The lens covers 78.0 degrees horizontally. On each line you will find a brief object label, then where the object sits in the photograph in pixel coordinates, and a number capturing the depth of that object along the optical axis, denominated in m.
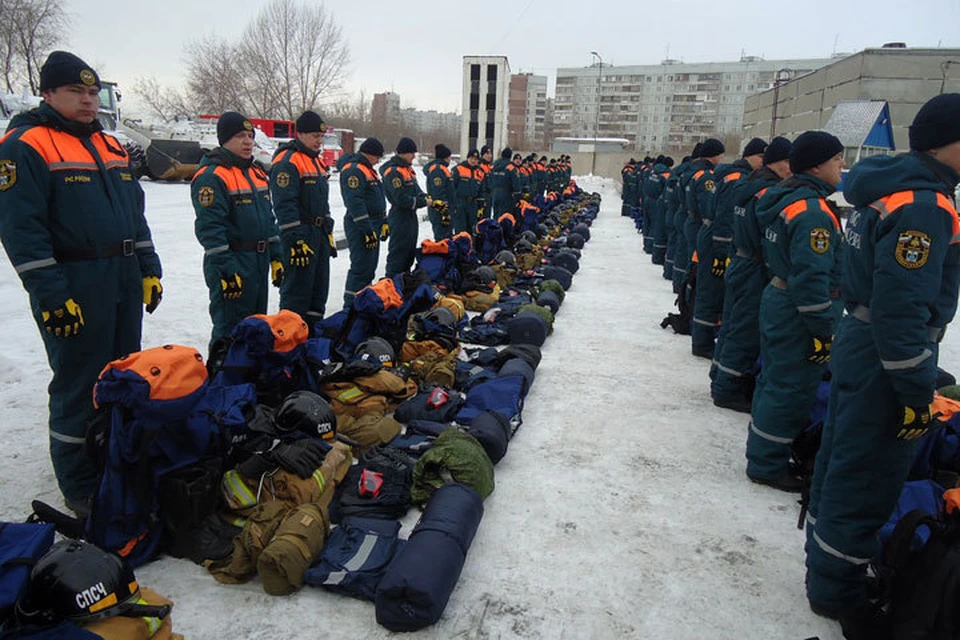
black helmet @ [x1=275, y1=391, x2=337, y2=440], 3.29
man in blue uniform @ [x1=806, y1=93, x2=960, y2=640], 2.13
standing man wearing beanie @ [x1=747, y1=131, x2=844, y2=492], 3.32
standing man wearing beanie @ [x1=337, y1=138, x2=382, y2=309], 6.65
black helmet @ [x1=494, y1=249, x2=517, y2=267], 8.87
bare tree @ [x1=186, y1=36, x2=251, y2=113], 43.94
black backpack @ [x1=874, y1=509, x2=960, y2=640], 1.93
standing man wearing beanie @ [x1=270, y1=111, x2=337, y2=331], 5.32
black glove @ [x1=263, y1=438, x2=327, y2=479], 2.96
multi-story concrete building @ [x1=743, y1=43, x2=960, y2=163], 25.23
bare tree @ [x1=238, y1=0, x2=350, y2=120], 40.78
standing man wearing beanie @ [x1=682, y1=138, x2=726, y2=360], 5.96
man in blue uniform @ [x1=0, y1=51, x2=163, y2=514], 2.77
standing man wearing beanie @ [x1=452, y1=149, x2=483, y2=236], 10.88
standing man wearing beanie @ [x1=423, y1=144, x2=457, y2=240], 9.72
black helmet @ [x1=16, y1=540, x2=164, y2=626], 1.90
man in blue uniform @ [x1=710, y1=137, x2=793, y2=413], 4.29
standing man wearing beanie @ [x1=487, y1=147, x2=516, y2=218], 13.05
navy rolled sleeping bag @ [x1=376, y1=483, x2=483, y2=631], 2.33
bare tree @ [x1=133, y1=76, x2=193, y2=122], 51.56
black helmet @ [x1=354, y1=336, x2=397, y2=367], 4.52
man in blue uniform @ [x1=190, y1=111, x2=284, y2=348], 4.15
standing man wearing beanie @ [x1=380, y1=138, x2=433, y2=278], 7.66
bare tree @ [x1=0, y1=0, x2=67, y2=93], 32.47
